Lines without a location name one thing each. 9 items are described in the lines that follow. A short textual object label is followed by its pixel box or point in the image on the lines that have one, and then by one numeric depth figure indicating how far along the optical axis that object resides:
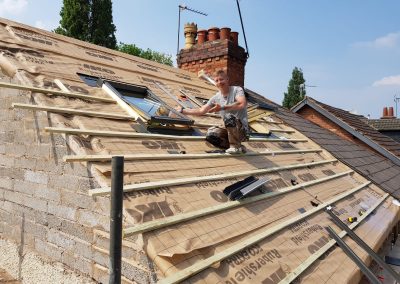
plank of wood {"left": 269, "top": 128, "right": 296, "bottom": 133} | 7.19
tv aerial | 13.59
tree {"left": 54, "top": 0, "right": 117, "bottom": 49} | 24.19
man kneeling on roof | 4.34
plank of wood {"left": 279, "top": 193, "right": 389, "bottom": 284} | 2.71
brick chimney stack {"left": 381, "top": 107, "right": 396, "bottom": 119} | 22.80
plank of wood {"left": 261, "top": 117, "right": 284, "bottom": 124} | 7.82
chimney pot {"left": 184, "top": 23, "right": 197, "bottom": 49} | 9.86
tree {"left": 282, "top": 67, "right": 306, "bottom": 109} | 43.91
